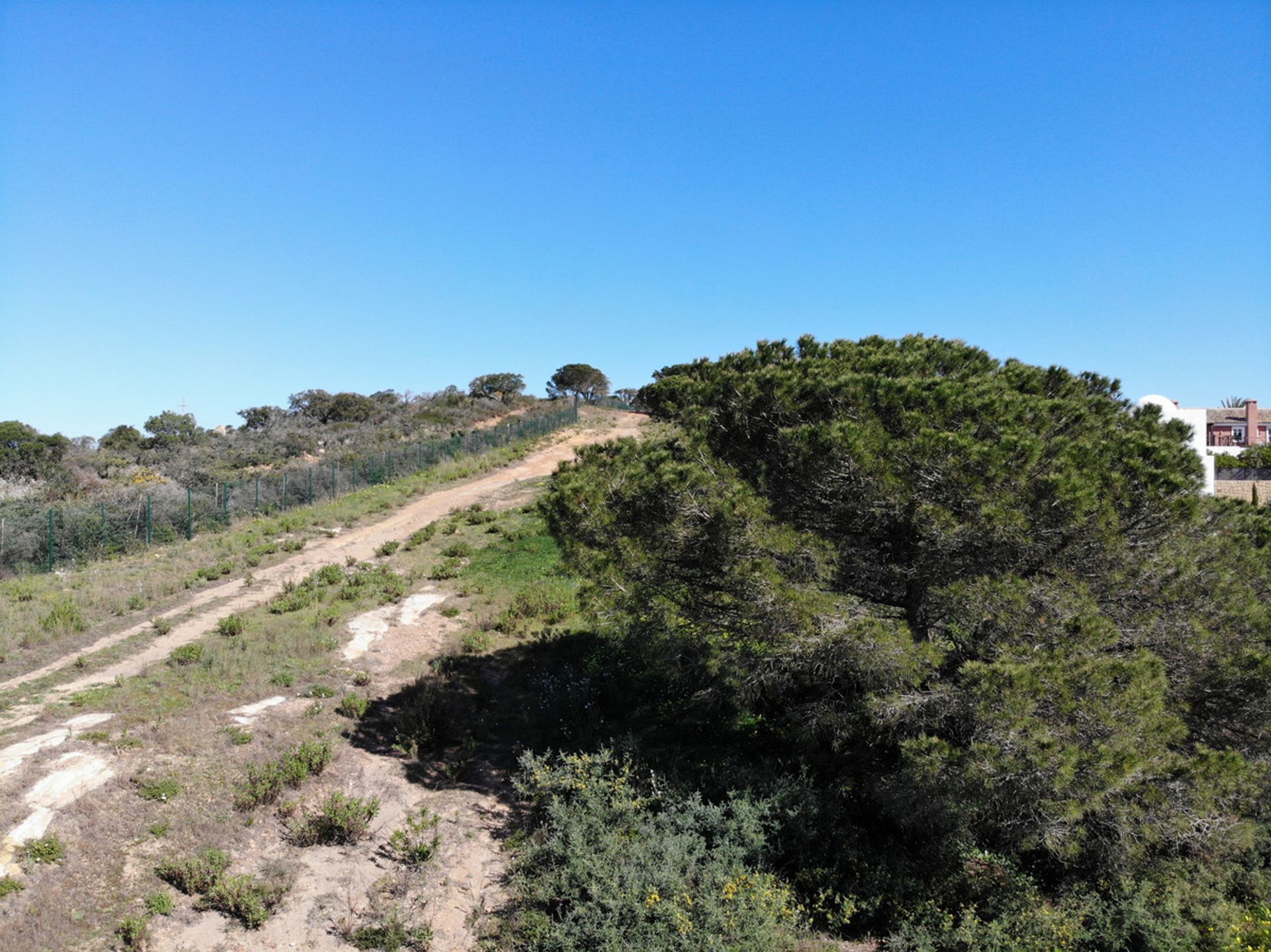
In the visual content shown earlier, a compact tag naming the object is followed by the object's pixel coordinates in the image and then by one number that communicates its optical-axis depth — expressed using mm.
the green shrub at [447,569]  14523
